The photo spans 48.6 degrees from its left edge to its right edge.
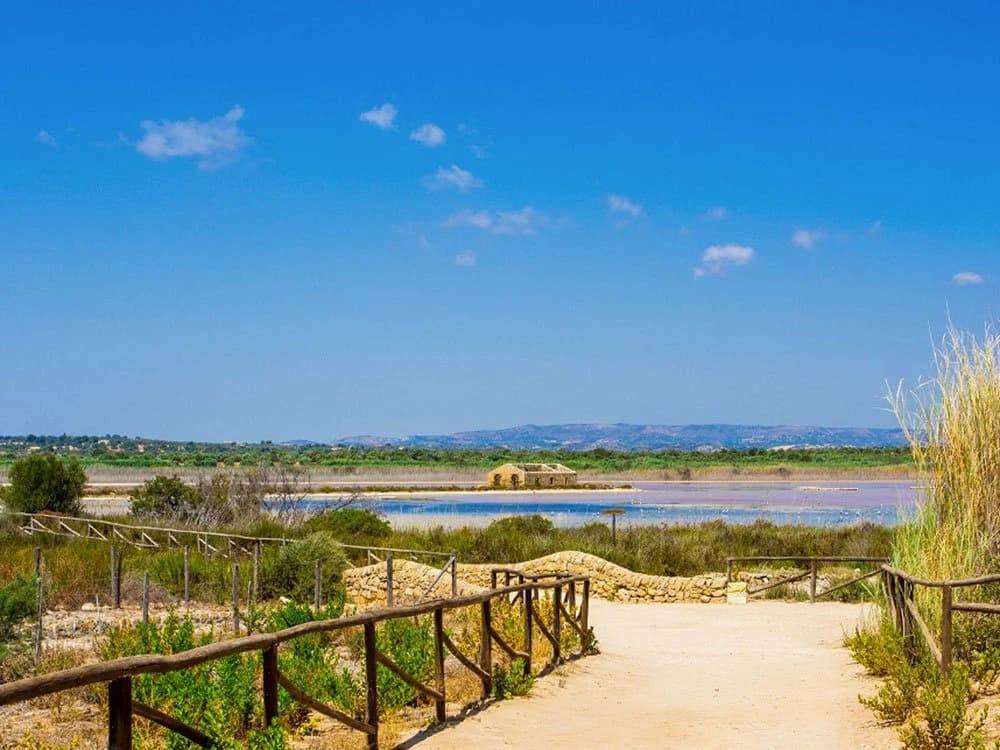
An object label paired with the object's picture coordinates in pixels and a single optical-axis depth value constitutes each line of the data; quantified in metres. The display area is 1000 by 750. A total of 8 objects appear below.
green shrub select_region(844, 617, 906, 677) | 9.96
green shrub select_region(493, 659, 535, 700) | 9.52
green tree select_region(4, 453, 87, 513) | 33.75
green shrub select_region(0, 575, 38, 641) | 12.42
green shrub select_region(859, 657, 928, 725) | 8.27
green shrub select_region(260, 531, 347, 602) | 19.39
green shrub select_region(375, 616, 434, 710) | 8.58
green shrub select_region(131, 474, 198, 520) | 33.91
